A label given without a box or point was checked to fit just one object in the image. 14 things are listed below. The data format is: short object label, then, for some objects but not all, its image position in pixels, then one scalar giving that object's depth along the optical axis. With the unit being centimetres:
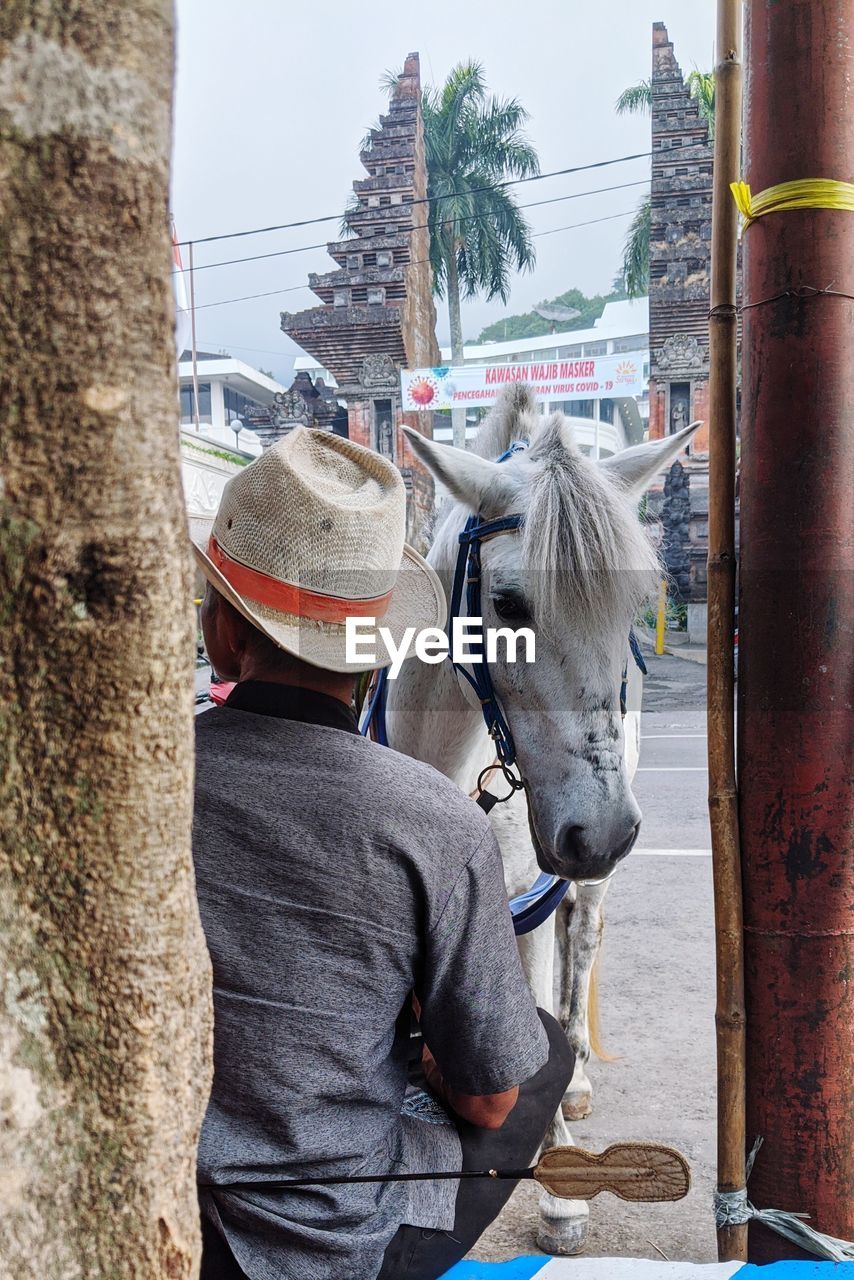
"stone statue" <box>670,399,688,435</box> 1568
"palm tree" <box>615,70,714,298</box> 2288
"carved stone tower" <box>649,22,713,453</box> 1537
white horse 203
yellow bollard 1552
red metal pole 176
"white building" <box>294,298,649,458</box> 3662
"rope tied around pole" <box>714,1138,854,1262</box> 180
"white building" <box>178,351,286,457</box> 4228
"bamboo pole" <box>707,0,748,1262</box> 189
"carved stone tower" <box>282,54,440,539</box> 1620
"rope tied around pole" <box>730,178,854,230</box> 174
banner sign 1673
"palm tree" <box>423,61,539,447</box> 2558
